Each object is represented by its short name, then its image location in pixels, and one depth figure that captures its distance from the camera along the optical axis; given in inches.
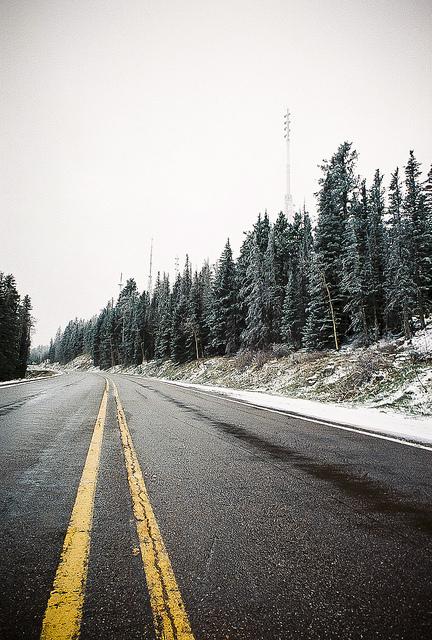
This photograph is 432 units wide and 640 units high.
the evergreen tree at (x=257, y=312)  1283.2
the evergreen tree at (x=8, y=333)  1750.7
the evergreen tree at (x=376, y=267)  1033.5
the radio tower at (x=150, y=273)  4397.1
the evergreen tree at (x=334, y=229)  1073.5
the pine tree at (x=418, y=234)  925.2
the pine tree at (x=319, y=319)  1054.4
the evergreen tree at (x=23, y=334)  2288.1
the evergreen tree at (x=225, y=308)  1573.6
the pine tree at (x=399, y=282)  872.9
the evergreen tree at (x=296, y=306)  1205.1
